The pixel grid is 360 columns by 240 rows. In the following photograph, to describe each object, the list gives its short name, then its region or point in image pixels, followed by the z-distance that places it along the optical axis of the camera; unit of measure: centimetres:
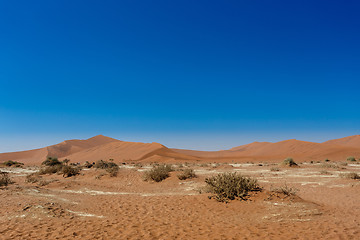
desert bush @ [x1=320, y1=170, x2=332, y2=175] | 2089
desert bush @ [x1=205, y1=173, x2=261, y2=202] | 994
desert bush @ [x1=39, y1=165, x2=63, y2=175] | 2430
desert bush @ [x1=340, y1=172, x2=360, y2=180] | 1678
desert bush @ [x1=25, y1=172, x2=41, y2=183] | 1793
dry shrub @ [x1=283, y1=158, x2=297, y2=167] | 2894
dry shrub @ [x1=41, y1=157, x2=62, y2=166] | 3261
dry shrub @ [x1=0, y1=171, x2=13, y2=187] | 1344
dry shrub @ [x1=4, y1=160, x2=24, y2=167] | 3902
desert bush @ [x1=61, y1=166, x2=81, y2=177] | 2217
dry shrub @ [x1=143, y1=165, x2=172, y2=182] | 1874
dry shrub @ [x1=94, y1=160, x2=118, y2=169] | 2784
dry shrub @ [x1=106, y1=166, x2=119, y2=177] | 2123
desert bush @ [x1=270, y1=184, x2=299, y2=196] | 1006
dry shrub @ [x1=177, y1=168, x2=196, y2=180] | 1846
